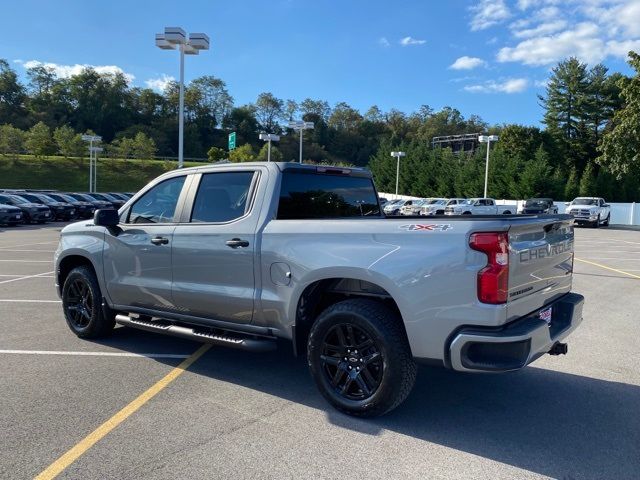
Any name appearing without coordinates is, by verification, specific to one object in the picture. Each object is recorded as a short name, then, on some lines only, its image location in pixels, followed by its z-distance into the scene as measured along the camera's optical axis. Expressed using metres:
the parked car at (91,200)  34.88
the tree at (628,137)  35.51
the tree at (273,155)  59.75
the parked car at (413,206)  42.46
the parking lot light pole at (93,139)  49.45
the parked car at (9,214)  25.91
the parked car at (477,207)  38.22
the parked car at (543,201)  36.53
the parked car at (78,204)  32.89
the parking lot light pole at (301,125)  38.38
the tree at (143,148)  78.25
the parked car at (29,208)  27.75
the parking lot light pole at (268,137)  31.64
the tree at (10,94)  108.69
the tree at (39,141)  70.44
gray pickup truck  3.50
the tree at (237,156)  44.41
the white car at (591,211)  33.88
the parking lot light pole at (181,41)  20.81
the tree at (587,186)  51.66
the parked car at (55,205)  30.31
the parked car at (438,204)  40.03
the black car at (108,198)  37.34
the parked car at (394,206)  44.28
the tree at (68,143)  72.38
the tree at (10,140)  69.34
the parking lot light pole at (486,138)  48.66
